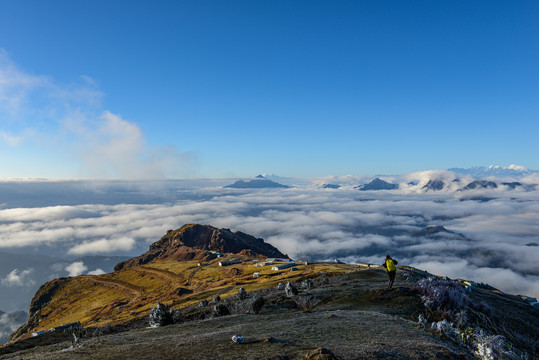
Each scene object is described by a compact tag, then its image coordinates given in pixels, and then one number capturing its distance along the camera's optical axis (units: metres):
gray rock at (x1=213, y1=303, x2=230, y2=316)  22.60
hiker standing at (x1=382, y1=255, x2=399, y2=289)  22.80
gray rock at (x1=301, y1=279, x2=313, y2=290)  35.05
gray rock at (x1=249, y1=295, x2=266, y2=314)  22.30
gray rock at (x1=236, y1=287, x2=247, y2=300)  32.68
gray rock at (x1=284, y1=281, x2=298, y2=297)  28.95
